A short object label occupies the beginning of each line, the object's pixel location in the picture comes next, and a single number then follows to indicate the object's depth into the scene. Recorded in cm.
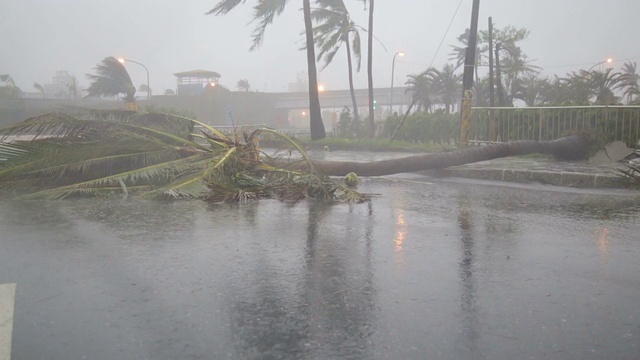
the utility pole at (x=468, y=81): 1491
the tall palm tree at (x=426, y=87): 4078
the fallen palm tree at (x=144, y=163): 802
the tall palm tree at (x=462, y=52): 4626
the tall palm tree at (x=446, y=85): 4500
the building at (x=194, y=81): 6825
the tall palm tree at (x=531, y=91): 3738
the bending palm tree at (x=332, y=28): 3173
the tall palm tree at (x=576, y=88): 2664
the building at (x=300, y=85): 13965
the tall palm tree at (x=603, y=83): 2609
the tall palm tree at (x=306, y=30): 2442
